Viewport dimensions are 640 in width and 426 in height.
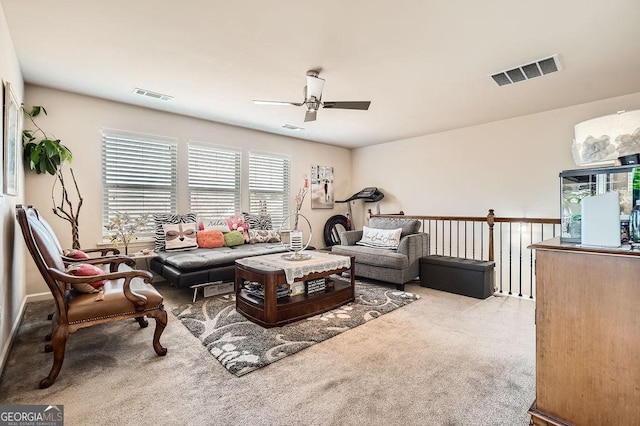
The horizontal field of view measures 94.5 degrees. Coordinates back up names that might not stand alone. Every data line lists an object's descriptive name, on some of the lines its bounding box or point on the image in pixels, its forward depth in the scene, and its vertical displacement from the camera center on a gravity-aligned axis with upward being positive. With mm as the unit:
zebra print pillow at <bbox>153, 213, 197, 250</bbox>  4230 -95
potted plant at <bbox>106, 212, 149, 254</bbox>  3892 -187
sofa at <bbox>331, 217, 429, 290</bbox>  4094 -535
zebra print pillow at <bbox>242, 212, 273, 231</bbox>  5219 -128
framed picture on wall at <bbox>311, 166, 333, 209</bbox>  6703 +629
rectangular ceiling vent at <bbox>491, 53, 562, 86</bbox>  2948 +1529
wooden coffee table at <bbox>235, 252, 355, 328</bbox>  2789 -880
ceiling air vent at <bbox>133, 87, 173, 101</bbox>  3731 +1561
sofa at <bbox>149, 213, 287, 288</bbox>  3551 -476
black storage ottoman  3760 -813
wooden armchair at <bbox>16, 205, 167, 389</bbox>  1960 -619
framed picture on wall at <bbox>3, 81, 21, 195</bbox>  2297 +625
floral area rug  2273 -1071
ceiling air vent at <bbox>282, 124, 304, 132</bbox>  5348 +1614
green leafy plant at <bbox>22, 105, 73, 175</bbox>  3326 +709
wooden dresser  1263 -552
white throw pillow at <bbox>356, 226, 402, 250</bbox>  4543 -375
